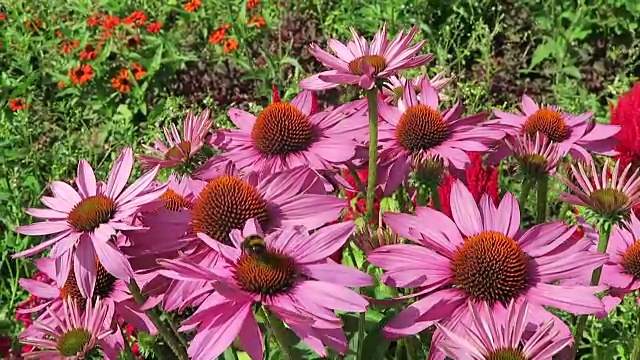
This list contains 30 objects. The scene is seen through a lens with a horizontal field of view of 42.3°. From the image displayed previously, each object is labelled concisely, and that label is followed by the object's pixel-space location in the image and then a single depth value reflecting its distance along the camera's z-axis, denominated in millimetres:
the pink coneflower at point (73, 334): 845
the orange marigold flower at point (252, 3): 3021
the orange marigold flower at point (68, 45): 2980
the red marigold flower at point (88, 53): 2936
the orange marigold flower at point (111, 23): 2951
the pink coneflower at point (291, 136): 973
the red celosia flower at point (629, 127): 1431
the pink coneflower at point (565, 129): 1069
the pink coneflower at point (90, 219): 775
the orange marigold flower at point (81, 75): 2860
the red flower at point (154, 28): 2987
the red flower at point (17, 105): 2490
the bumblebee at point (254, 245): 692
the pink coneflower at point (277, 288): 687
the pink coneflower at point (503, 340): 661
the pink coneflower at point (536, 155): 970
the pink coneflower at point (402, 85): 1119
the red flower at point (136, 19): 2982
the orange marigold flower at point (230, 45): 2916
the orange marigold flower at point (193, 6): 3096
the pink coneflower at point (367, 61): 911
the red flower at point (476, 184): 1052
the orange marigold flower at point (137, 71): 2932
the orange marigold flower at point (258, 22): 3018
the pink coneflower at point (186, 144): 1019
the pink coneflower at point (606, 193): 853
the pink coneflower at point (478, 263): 743
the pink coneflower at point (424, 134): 955
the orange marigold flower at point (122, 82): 2906
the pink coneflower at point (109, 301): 853
